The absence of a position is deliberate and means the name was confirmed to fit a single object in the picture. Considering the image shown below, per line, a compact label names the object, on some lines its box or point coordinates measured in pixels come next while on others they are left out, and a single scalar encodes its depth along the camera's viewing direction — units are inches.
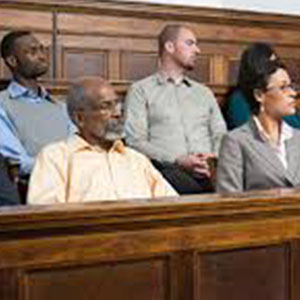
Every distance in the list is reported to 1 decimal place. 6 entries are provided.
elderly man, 159.5
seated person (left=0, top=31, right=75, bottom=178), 214.7
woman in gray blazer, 178.6
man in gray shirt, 226.1
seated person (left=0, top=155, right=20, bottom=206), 165.5
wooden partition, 108.6
